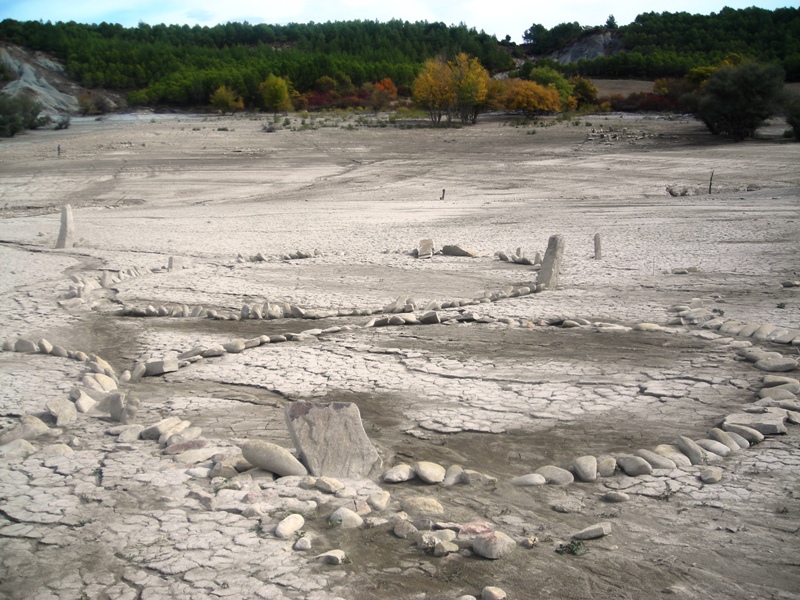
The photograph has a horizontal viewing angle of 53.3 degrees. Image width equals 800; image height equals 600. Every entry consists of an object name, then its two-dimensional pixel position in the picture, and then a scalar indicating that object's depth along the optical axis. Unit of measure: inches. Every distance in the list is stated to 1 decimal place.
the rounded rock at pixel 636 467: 188.2
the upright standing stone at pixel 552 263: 420.4
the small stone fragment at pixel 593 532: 158.4
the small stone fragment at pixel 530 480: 185.6
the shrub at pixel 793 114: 1257.1
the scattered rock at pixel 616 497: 176.4
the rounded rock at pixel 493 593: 137.7
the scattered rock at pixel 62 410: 226.1
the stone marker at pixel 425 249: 517.7
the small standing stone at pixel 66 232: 569.9
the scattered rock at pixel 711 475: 182.7
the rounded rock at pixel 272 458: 187.2
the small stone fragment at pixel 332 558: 150.7
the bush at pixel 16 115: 1441.9
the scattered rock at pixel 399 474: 187.6
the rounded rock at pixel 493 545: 151.5
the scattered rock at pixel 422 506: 170.7
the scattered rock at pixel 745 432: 205.0
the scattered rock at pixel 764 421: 208.8
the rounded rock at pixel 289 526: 159.5
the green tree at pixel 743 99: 1338.6
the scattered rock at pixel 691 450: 193.3
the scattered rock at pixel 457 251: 521.2
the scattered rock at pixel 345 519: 164.9
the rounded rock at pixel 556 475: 186.7
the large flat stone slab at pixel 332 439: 190.5
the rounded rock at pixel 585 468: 187.0
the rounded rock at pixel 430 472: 186.4
